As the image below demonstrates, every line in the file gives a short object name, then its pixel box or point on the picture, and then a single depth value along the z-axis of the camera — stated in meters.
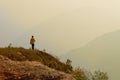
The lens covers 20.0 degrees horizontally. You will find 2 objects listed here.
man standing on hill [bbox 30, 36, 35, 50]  41.12
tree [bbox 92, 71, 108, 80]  120.31
